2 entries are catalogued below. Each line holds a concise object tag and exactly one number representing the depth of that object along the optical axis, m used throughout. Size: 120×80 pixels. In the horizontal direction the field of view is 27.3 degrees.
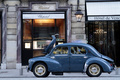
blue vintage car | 11.83
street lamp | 17.75
